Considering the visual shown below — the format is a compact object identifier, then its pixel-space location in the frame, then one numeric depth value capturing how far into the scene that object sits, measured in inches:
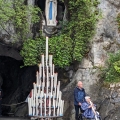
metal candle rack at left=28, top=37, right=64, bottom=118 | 482.6
